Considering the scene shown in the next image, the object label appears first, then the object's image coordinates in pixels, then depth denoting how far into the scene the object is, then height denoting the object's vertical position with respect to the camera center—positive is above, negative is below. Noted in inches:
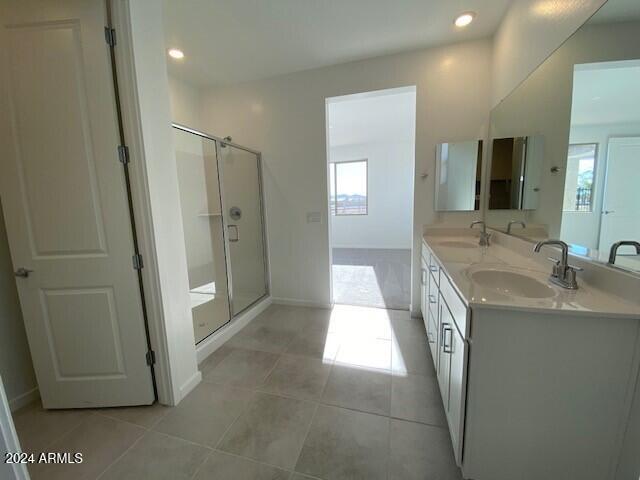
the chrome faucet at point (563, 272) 42.5 -12.7
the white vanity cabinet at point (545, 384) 33.8 -26.5
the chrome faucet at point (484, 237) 83.8 -11.7
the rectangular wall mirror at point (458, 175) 92.5 +10.8
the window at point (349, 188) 248.8 +19.0
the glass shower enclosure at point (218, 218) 103.4 -4.0
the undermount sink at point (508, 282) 49.3 -16.6
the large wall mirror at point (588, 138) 38.0 +12.0
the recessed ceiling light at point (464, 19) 74.1 +56.3
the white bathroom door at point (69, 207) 50.1 +1.4
